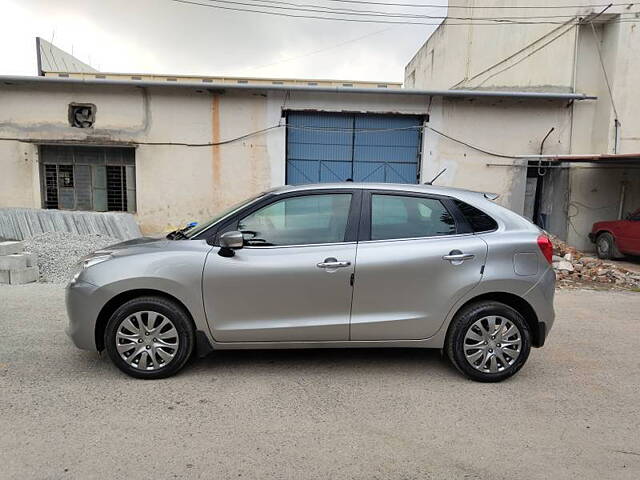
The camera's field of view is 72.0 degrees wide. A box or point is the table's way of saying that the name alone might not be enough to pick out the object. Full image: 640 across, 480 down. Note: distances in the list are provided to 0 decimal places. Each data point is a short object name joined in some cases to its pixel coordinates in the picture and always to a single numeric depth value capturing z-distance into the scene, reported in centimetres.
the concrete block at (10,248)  735
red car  1049
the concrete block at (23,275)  713
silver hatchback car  364
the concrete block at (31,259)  746
